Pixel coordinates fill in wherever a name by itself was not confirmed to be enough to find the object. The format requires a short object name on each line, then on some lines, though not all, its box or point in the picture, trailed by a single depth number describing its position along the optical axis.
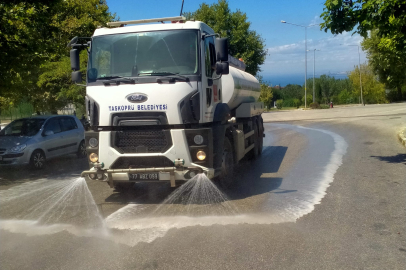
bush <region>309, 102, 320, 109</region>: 57.24
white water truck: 6.90
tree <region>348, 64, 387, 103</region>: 68.81
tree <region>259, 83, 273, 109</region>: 58.70
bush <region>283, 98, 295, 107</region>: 80.94
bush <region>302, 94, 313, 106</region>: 75.50
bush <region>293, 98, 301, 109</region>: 78.44
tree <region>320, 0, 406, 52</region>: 9.41
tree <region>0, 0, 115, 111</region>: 10.90
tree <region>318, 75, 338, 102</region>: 92.30
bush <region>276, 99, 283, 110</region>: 73.44
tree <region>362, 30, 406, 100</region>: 14.44
